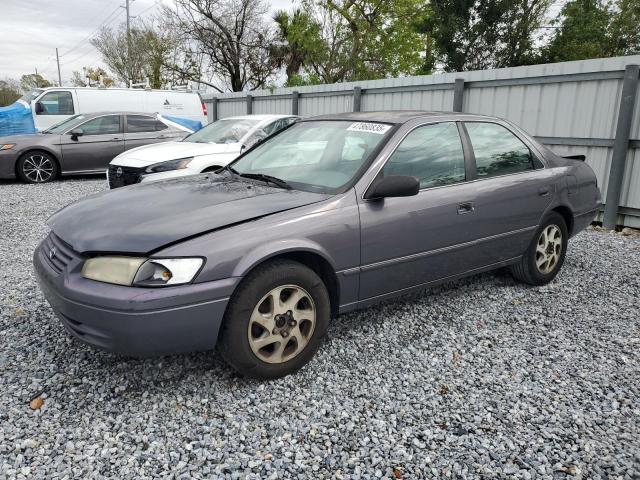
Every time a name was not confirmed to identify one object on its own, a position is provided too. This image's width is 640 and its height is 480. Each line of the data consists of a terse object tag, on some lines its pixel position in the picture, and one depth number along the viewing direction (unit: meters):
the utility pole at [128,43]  37.23
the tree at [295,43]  27.20
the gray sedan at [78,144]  10.23
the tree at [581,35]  26.83
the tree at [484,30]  27.05
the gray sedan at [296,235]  2.55
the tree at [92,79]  32.31
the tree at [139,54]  35.53
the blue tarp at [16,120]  12.23
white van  12.74
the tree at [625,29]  28.25
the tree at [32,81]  61.25
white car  7.50
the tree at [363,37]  27.06
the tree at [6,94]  39.41
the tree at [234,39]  31.92
